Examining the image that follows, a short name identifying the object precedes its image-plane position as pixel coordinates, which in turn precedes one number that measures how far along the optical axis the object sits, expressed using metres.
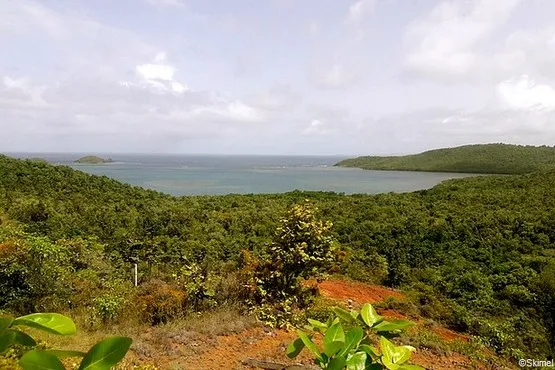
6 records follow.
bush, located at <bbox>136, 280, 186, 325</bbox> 6.48
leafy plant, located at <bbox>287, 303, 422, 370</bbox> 0.84
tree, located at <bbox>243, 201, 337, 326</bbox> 7.01
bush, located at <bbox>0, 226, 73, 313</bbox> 6.62
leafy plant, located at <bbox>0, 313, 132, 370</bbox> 0.61
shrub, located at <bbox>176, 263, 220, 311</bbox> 6.90
